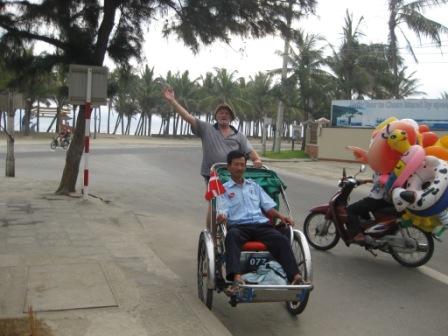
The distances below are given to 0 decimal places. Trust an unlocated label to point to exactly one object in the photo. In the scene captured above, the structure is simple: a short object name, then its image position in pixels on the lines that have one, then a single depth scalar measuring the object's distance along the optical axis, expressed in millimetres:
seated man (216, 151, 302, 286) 4598
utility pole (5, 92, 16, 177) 15316
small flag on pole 5145
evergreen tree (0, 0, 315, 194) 10117
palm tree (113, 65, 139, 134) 72375
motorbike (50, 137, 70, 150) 33138
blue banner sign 27000
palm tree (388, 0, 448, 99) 28336
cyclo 4402
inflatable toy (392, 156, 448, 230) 6535
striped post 10469
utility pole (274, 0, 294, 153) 33562
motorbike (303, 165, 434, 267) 6805
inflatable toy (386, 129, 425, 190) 6738
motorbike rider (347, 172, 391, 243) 7082
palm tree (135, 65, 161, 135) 71188
